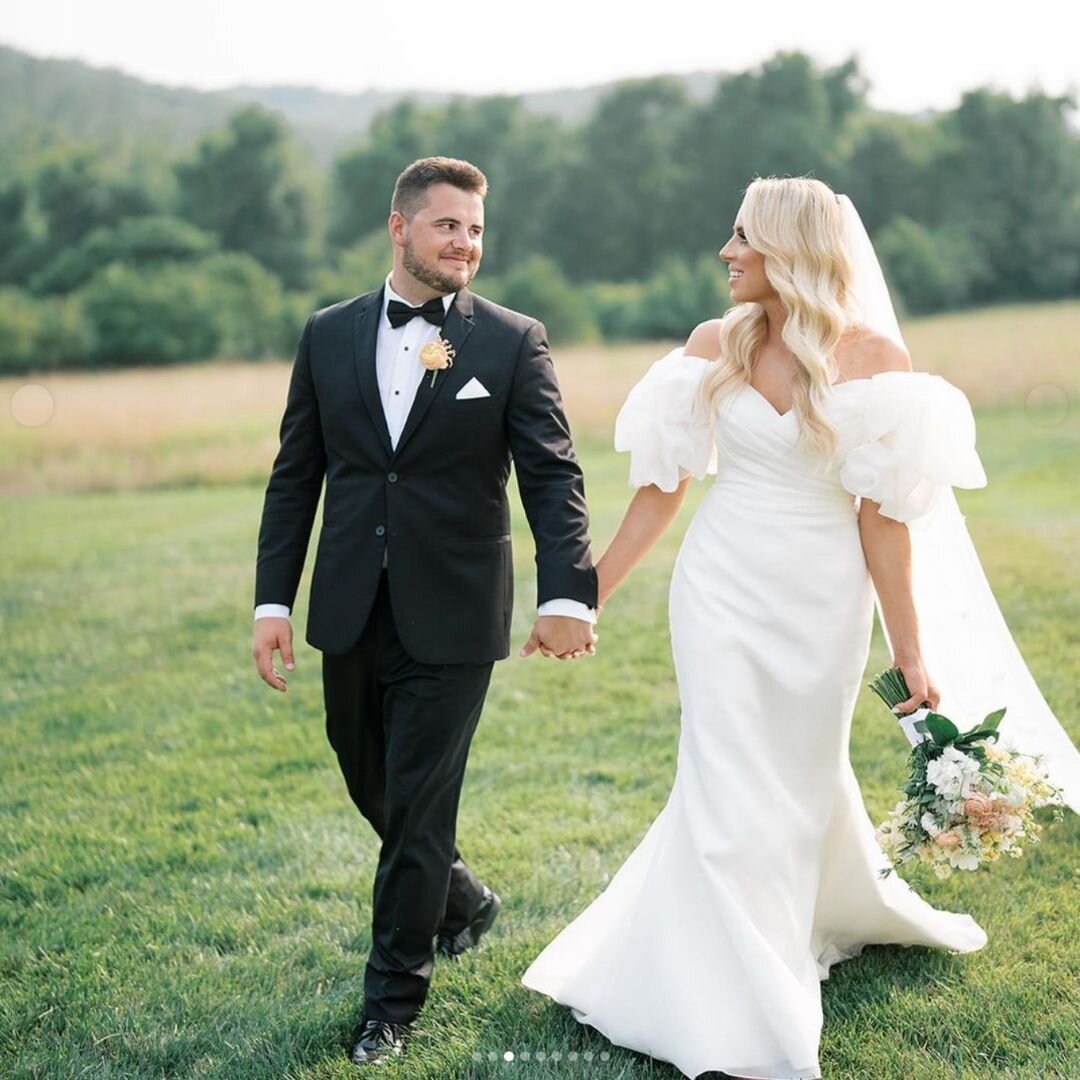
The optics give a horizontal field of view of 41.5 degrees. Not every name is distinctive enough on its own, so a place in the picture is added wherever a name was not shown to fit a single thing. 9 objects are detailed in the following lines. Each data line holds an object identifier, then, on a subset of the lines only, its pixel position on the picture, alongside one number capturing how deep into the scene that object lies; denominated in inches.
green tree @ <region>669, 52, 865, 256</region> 2020.2
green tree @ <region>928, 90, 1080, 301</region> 1841.8
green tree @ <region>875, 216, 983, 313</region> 1774.1
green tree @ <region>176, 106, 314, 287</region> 1929.1
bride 152.8
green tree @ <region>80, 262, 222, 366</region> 1488.7
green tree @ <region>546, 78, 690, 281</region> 1996.8
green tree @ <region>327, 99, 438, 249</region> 1982.0
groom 160.4
